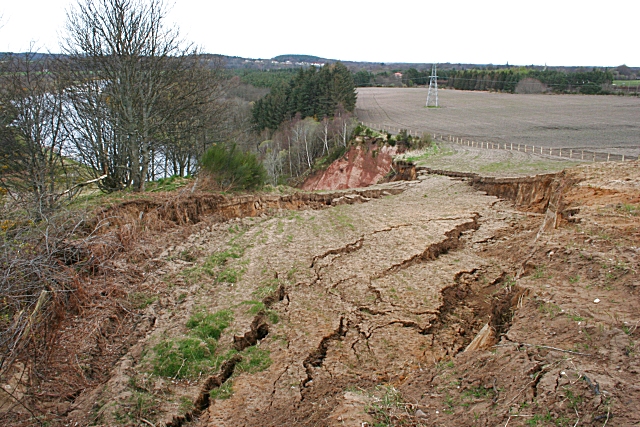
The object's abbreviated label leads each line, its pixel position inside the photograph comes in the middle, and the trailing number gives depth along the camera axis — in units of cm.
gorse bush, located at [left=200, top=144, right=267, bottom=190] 1399
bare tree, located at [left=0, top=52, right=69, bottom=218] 1085
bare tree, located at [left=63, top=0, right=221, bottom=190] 1349
